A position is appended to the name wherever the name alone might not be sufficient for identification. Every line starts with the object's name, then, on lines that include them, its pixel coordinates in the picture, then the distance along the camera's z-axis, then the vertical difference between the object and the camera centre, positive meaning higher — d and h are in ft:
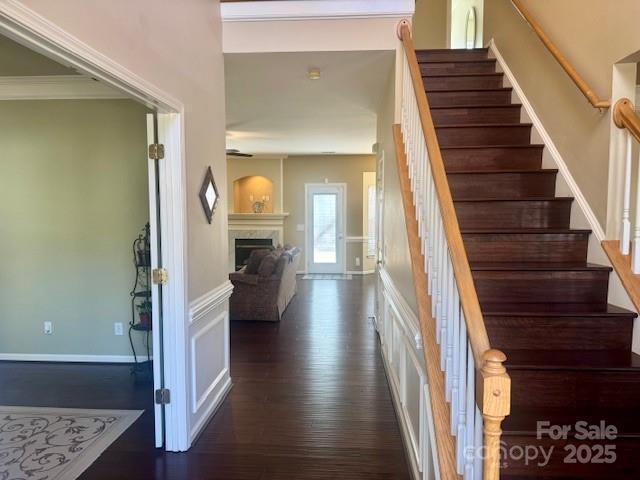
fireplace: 30.12 -1.83
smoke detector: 11.27 +4.37
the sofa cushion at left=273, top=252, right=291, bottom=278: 17.28 -1.97
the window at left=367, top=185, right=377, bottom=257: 29.73 +0.11
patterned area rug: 7.34 -4.59
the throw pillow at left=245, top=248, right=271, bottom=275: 17.88 -1.83
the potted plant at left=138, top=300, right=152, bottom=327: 11.04 -2.63
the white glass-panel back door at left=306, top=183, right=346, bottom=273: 29.99 -0.50
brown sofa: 17.02 -3.10
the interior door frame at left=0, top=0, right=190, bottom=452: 7.32 -0.55
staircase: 5.17 -1.40
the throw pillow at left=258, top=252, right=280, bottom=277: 16.94 -1.93
